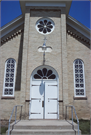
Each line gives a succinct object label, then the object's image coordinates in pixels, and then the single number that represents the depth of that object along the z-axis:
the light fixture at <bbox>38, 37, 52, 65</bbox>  11.23
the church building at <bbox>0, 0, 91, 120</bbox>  10.52
